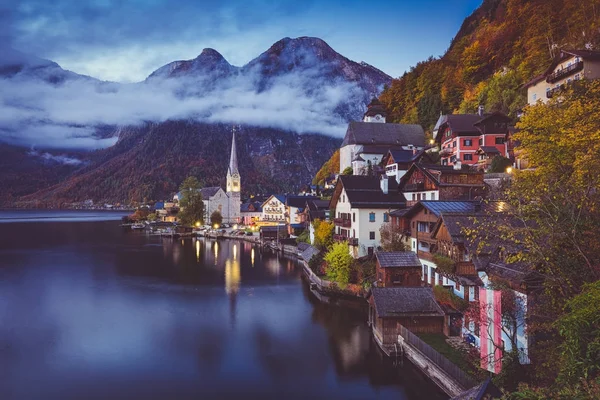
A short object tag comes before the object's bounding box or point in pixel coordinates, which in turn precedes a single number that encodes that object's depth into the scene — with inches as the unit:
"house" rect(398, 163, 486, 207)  1421.0
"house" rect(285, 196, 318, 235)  3071.1
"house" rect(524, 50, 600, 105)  1605.6
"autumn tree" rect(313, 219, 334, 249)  1852.9
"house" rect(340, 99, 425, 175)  2950.3
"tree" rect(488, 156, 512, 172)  1676.9
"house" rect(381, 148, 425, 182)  2091.4
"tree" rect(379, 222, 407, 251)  1353.3
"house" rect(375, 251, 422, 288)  1175.0
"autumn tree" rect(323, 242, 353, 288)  1406.3
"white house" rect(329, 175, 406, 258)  1583.4
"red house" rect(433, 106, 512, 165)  1932.8
